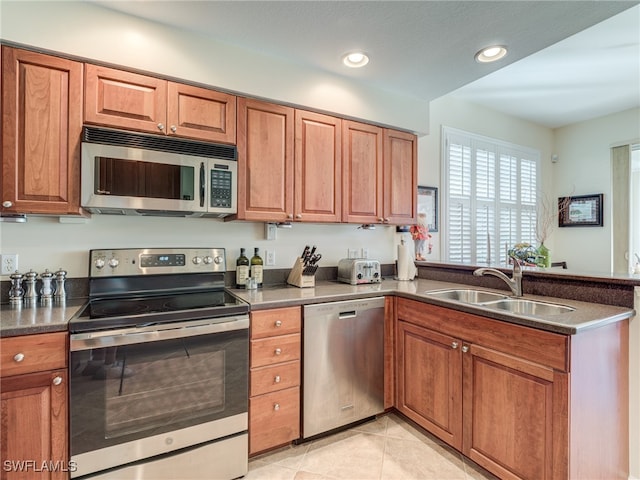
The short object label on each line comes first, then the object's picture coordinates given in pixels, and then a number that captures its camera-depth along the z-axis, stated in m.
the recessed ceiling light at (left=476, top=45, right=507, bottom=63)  1.99
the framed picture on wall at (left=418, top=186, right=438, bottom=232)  3.25
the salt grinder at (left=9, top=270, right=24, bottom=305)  1.67
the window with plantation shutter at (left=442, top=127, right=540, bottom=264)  3.48
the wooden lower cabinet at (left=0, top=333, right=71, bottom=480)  1.30
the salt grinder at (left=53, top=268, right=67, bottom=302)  1.79
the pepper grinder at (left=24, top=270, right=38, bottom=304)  1.71
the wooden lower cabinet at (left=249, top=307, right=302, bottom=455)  1.78
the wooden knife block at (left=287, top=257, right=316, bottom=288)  2.31
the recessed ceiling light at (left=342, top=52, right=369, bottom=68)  2.08
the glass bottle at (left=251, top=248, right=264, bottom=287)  2.27
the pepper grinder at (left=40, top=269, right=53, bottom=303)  1.74
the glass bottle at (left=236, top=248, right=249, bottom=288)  2.24
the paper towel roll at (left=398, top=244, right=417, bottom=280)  2.72
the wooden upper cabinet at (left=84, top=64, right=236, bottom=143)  1.70
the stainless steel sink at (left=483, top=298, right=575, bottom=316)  1.87
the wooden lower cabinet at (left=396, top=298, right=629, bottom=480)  1.37
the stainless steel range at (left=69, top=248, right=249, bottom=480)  1.41
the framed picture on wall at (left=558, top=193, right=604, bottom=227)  4.08
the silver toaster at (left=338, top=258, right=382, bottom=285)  2.46
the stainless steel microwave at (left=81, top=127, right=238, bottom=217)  1.66
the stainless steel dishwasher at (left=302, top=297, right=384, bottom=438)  1.94
